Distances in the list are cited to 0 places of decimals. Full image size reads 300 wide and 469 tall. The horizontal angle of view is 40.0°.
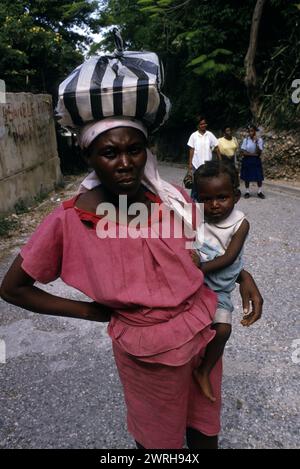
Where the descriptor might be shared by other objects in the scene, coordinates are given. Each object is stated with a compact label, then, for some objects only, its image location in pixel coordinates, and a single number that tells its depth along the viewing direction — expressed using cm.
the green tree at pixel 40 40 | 1038
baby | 148
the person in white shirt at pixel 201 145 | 689
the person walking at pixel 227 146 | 742
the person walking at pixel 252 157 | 772
